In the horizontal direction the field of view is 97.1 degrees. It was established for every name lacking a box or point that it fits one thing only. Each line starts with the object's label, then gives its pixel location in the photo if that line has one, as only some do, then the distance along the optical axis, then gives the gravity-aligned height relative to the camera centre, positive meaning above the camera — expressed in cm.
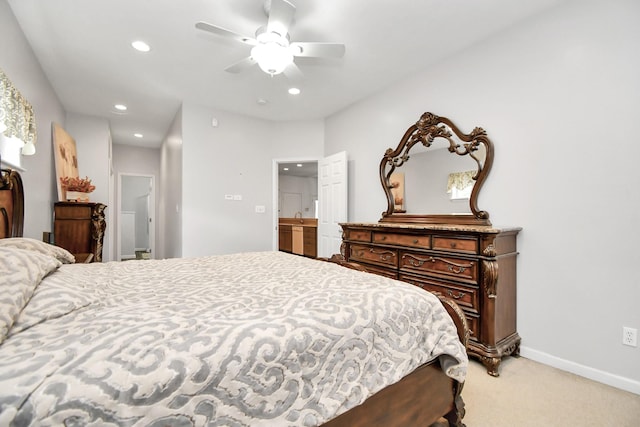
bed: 65 -39
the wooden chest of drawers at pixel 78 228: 322 -23
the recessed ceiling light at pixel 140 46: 262 +154
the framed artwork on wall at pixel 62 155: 357 +72
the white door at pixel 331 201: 399 +13
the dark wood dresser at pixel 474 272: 204 -50
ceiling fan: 196 +124
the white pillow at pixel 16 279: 76 -23
